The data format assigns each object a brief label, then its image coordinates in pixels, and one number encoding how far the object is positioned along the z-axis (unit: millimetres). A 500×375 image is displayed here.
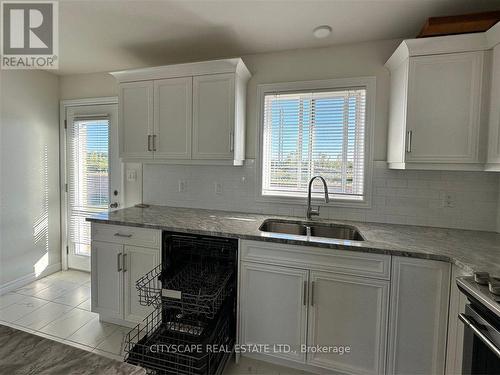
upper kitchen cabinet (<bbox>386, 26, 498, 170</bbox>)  1763
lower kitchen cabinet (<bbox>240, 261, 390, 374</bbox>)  1675
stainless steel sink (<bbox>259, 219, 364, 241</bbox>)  2211
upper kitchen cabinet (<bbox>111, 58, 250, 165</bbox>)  2305
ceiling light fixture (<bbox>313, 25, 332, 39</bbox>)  2065
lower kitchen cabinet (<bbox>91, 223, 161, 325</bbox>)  2141
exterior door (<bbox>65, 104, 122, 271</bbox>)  3156
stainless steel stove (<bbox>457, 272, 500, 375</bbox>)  1017
